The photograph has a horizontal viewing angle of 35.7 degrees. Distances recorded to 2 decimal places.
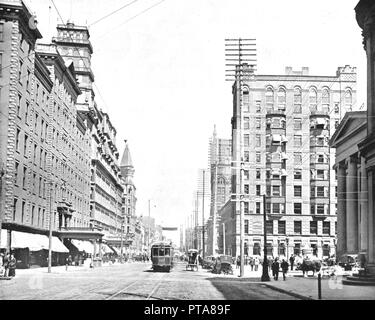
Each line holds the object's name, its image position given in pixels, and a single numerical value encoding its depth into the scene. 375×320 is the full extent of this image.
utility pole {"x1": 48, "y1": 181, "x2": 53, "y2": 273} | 44.07
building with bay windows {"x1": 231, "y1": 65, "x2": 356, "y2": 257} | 86.00
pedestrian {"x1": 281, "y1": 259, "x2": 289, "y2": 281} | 40.26
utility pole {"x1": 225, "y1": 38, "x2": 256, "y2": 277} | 38.92
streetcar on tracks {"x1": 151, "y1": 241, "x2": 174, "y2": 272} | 58.03
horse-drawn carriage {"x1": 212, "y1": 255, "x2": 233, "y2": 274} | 54.02
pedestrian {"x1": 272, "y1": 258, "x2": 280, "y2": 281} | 39.80
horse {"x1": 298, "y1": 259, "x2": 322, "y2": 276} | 47.88
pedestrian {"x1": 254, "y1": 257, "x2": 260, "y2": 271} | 62.89
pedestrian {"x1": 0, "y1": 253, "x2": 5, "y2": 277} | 33.76
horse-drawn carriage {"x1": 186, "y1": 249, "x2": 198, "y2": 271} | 65.20
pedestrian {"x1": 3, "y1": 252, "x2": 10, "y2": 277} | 34.21
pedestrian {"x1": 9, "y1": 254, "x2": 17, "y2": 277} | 34.24
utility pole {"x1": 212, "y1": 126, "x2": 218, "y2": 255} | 148.93
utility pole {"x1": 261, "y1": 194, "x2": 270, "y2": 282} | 38.28
